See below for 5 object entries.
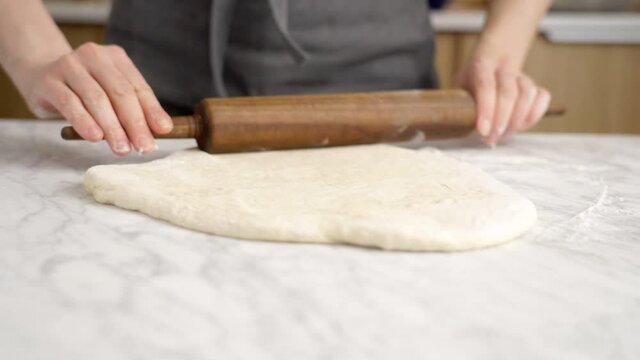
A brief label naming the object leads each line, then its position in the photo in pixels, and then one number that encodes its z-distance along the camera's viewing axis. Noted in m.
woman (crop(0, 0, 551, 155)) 0.99
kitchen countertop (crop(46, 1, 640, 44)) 2.05
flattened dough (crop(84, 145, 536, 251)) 0.65
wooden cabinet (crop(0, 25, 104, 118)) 2.09
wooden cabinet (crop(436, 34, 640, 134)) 2.13
